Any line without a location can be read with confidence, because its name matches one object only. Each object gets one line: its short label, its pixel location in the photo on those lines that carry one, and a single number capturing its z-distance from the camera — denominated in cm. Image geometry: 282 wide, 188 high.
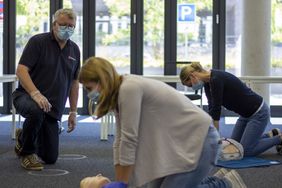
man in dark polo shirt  400
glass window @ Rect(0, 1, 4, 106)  875
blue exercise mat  414
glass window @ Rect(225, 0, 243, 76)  849
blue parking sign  855
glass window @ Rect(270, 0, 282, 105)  844
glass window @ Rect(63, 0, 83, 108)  873
